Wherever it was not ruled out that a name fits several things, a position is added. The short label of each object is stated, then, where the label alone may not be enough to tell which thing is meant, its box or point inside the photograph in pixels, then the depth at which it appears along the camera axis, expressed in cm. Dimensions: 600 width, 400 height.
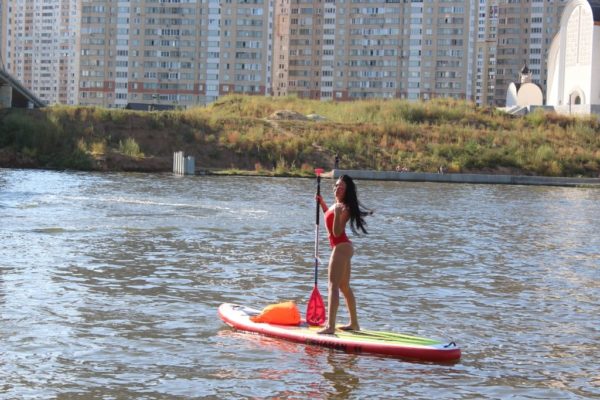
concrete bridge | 7412
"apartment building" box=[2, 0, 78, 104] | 17268
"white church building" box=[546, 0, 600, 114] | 8138
